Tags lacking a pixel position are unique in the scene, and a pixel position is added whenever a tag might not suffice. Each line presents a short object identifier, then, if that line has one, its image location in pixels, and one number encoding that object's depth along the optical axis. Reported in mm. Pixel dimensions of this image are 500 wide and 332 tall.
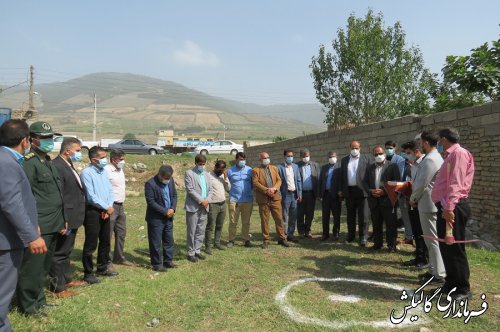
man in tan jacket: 7379
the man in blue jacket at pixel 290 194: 7957
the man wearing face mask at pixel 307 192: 8391
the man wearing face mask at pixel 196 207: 6484
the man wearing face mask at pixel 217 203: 7094
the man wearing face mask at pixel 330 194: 8016
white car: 34950
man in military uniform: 3930
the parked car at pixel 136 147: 32062
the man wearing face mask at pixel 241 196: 7586
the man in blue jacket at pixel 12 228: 2977
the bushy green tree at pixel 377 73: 16844
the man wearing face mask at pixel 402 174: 7006
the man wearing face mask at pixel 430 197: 4879
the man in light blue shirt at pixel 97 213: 5246
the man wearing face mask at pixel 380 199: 6754
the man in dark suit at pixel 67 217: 4730
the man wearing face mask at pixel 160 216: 5915
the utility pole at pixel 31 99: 28181
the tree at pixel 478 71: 10594
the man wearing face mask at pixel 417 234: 5741
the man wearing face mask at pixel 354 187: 7395
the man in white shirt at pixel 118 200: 6113
